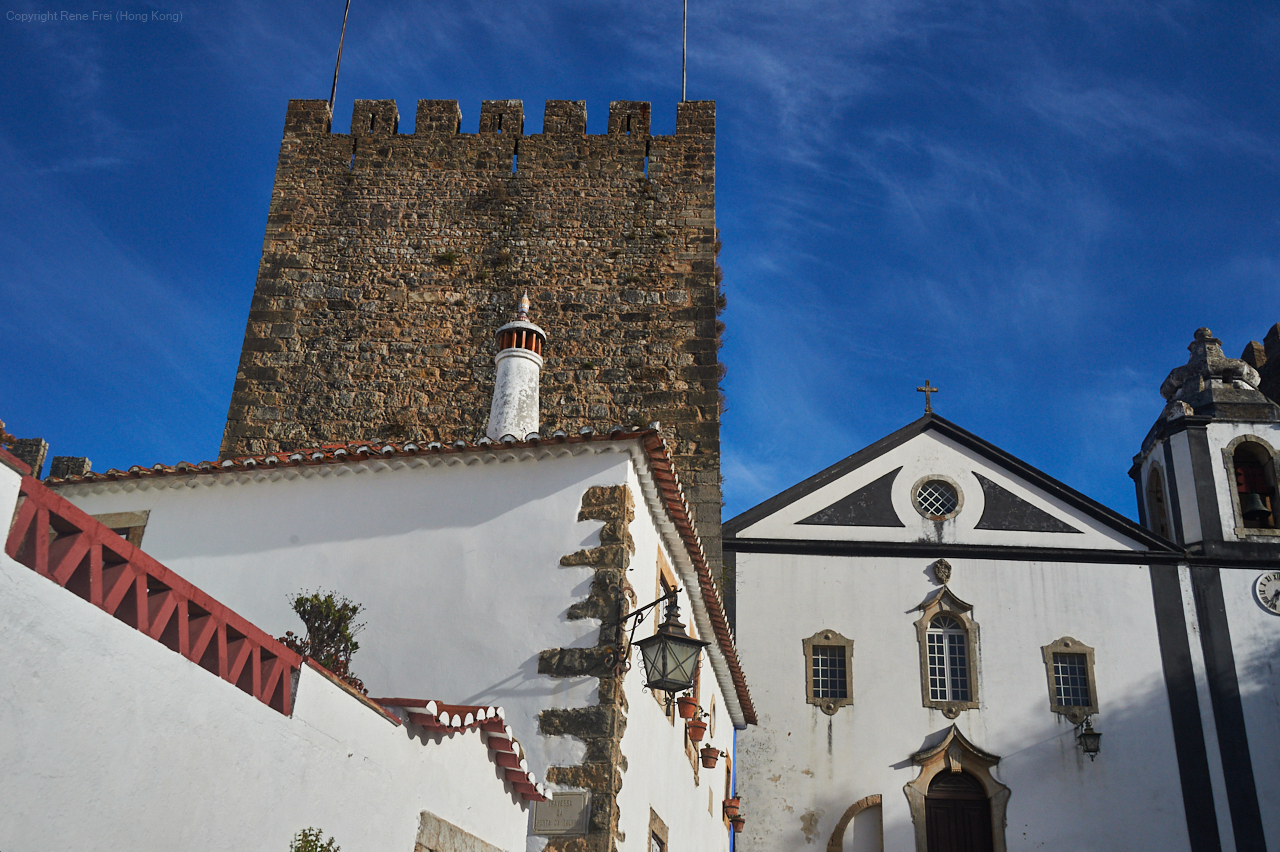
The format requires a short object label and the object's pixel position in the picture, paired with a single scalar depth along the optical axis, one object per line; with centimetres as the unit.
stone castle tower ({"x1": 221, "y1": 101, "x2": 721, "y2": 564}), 1262
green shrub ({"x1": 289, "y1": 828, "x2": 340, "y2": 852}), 444
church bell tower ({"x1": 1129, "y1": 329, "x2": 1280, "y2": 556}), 1609
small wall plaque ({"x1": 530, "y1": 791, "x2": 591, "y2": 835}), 670
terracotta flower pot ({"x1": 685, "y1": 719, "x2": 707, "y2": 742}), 998
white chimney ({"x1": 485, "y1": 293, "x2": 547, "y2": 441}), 1002
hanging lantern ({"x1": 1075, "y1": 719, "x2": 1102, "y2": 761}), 1457
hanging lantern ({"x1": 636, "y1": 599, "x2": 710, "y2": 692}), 687
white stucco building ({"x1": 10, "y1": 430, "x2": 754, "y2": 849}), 691
